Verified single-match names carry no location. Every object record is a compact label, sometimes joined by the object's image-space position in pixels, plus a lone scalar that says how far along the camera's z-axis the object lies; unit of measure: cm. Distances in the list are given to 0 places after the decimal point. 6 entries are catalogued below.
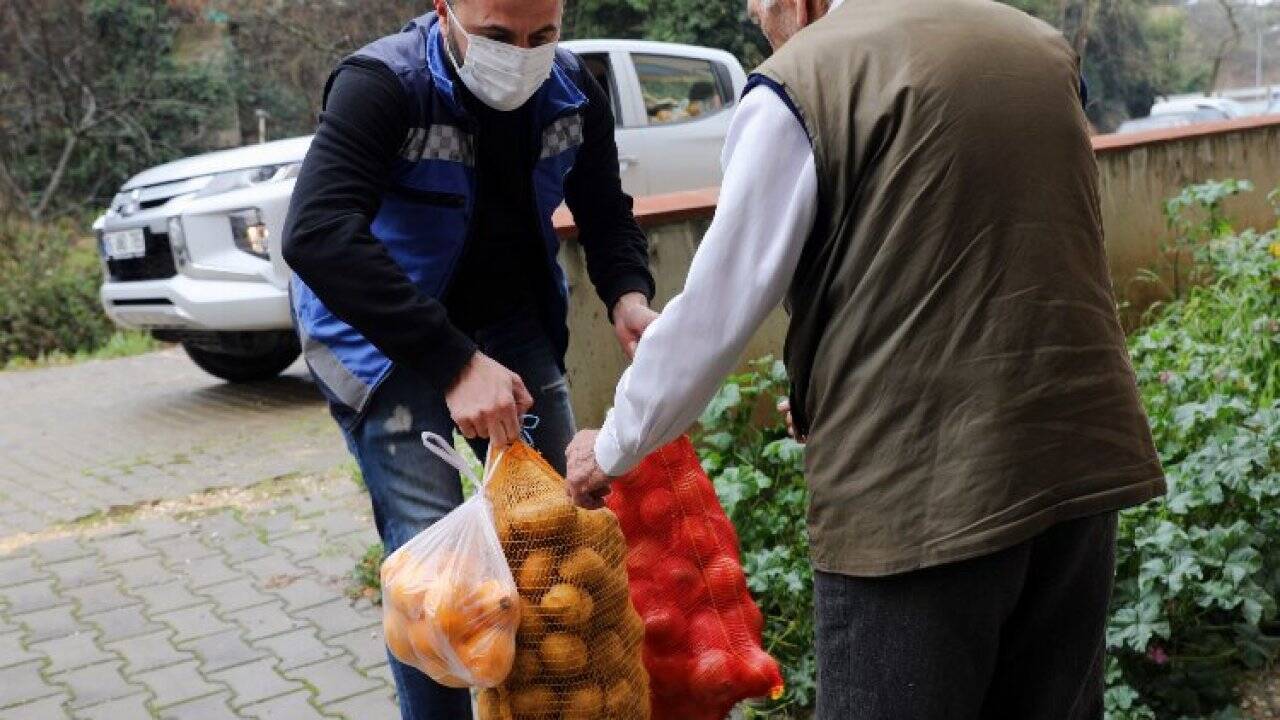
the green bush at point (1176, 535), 320
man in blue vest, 223
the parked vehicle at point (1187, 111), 2098
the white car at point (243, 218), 740
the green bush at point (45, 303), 1178
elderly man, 169
